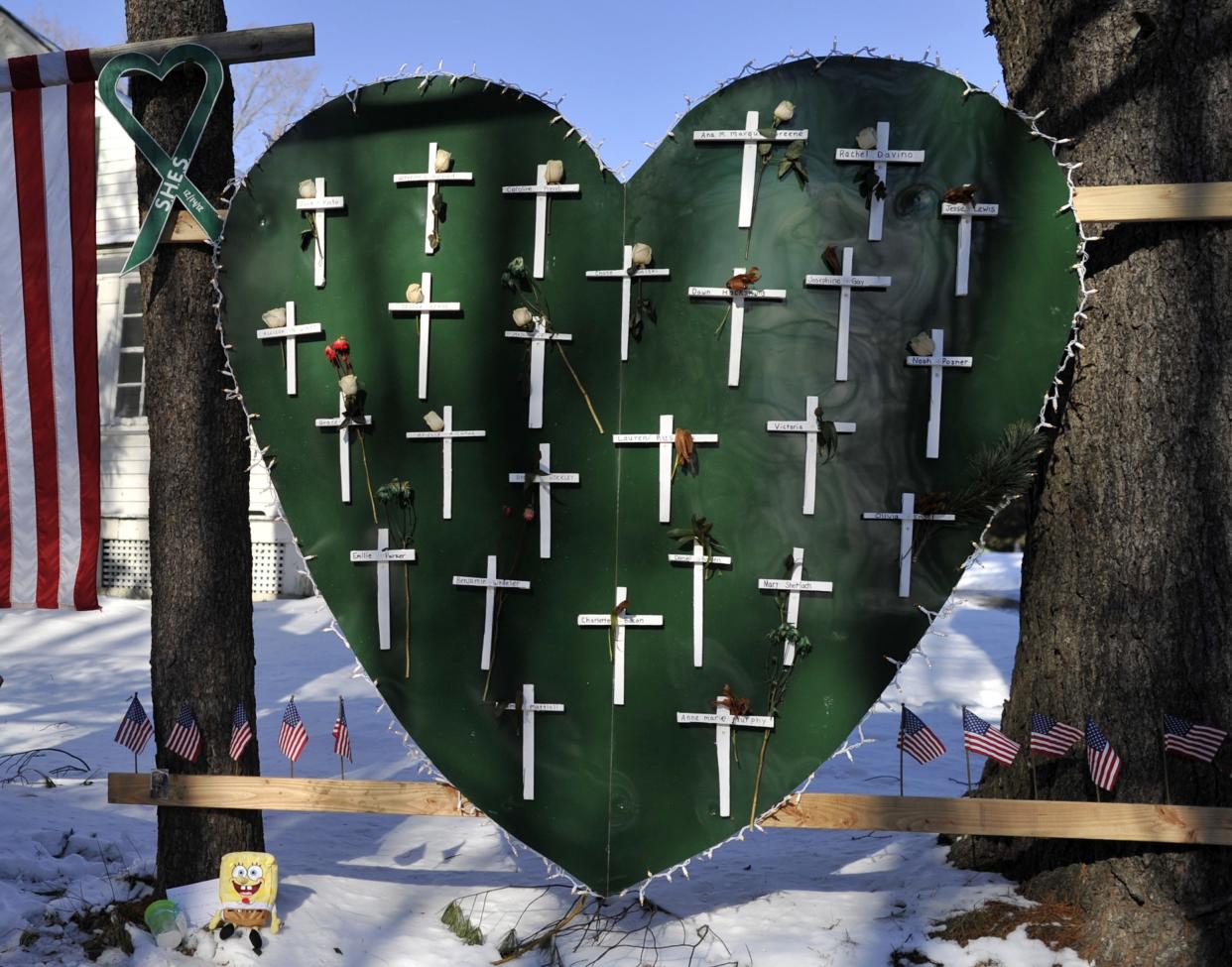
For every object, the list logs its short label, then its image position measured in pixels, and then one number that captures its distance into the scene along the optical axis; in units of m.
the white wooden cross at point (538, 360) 3.04
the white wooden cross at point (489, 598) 3.04
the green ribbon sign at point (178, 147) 3.27
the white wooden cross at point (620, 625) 3.00
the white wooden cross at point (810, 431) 2.95
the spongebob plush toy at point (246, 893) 3.16
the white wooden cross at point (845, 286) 2.94
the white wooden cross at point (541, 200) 3.03
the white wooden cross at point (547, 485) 3.03
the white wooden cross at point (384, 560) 3.08
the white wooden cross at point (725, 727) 2.95
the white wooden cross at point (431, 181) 3.07
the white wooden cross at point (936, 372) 2.92
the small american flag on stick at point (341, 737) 3.25
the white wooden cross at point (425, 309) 3.07
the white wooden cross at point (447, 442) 3.06
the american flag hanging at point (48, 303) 3.43
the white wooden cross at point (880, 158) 2.93
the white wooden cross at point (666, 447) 2.99
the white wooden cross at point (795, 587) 2.96
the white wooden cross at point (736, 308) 2.97
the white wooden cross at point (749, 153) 2.98
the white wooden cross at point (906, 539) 2.93
